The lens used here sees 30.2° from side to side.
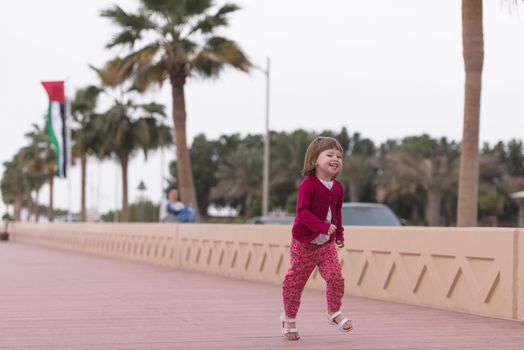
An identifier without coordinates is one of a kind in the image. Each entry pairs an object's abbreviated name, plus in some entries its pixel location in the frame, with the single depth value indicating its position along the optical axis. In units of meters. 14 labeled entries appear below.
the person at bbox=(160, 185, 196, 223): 22.36
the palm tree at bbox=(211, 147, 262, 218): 95.12
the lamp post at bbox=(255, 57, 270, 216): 41.56
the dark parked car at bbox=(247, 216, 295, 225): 24.63
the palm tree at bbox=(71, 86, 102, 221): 49.73
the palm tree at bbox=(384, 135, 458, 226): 68.44
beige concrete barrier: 10.20
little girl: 7.77
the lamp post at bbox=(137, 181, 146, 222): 54.44
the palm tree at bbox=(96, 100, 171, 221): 48.34
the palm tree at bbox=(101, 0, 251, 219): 29.55
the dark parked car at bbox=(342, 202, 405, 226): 19.84
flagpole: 33.37
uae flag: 33.78
